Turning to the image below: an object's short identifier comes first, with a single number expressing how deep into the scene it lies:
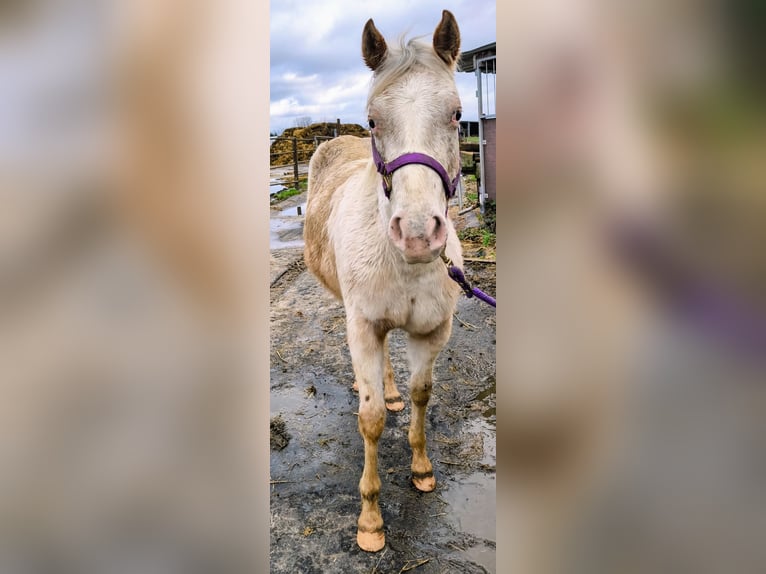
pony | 1.13
